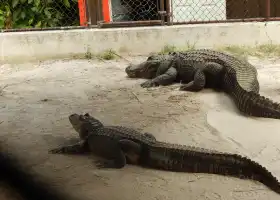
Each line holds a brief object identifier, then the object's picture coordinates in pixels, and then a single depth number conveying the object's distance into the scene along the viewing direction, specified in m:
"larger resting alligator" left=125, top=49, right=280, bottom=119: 4.09
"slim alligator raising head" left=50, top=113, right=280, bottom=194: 2.81
